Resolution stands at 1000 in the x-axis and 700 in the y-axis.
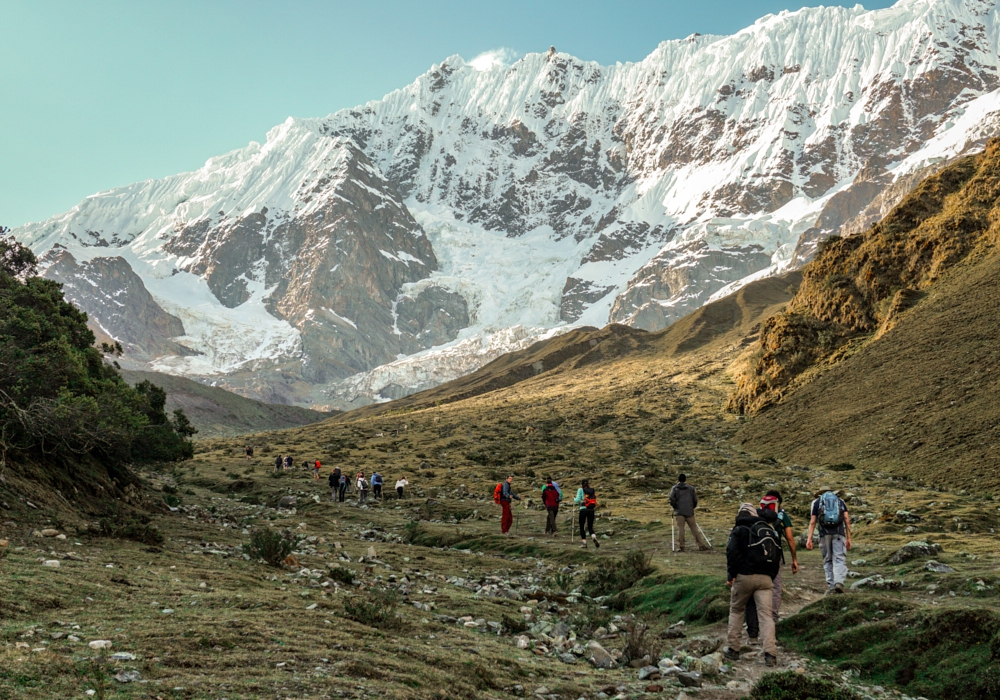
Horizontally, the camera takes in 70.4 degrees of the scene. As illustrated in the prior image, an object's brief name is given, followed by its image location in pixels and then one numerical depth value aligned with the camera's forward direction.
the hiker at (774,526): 10.45
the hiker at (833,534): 12.73
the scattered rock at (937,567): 12.37
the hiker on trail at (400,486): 35.78
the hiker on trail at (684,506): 18.33
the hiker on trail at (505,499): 22.31
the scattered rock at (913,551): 13.97
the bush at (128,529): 14.91
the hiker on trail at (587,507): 20.66
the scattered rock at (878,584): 11.97
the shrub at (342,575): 13.62
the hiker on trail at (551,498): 22.22
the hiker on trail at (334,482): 35.28
